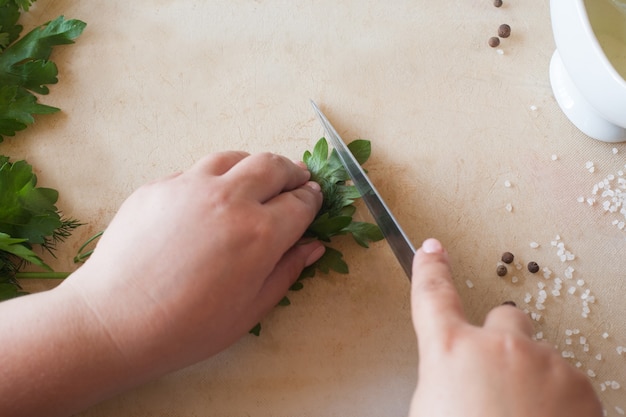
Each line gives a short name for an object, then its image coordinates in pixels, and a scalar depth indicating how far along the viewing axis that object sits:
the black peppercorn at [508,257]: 0.52
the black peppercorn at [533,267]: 0.52
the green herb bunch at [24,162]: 0.51
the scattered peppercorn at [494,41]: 0.56
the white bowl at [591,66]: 0.49
